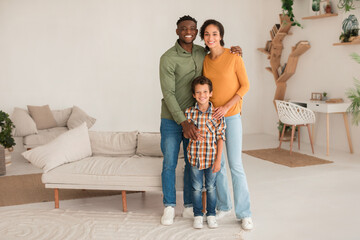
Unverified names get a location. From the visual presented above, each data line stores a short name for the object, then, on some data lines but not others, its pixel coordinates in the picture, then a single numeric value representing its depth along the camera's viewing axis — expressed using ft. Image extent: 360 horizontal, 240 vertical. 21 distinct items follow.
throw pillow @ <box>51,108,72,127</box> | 21.42
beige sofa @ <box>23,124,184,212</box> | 11.43
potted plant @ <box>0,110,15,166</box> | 17.79
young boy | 9.89
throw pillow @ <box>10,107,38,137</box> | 19.06
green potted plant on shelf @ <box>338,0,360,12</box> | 18.74
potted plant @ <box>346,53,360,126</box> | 15.66
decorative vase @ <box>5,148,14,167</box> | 17.94
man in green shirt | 10.03
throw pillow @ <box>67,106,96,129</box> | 20.81
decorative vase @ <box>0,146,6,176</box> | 16.33
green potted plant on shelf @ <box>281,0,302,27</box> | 22.00
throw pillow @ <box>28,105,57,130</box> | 20.39
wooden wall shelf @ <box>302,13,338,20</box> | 20.16
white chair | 19.47
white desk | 19.01
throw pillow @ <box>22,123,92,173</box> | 12.13
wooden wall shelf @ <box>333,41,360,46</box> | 18.84
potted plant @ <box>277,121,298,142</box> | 23.22
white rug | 9.96
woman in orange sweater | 10.05
